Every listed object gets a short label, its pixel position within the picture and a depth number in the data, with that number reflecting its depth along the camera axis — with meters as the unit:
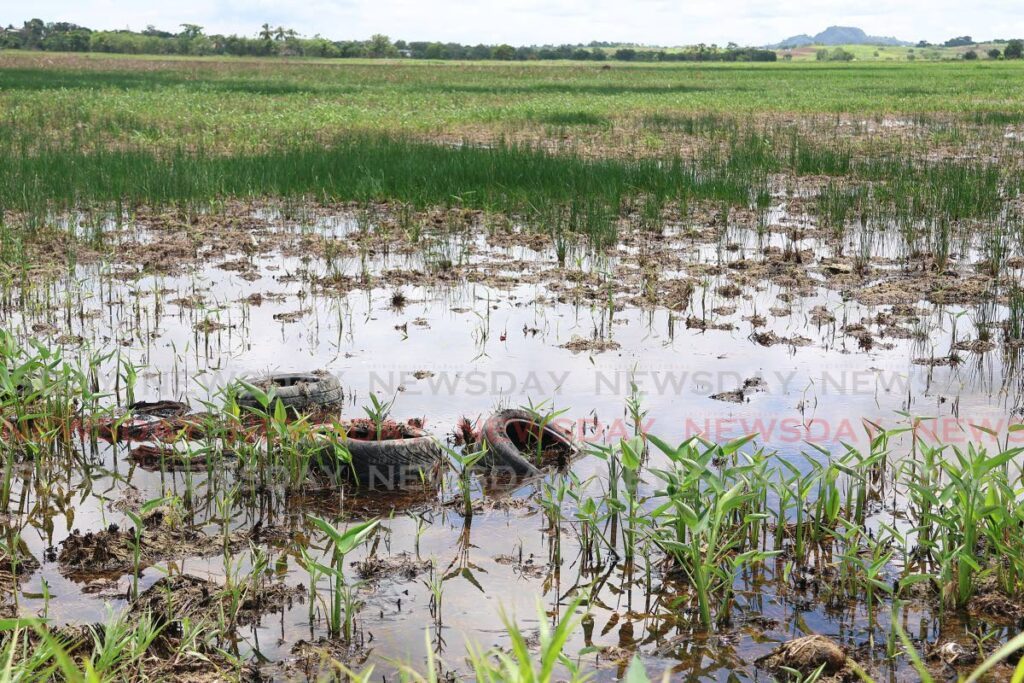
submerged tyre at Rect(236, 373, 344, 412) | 5.81
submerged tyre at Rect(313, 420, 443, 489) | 4.96
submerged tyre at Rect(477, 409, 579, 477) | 5.09
